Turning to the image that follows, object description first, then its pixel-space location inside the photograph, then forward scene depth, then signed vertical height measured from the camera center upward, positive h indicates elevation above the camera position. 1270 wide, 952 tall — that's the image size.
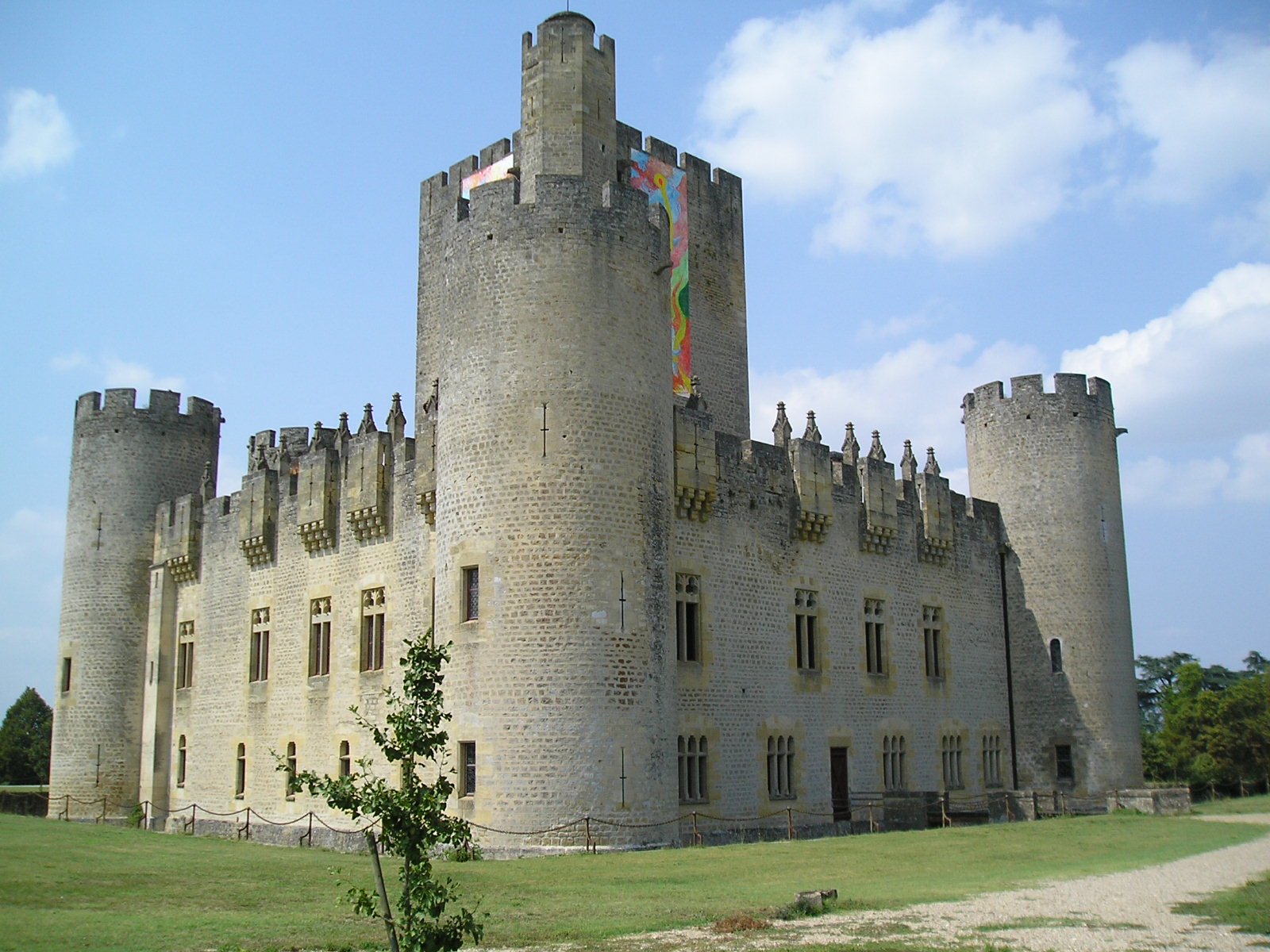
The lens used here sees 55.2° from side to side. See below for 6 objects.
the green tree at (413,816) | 9.12 -0.82
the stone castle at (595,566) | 21.52 +3.20
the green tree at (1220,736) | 43.19 -1.35
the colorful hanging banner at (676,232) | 32.41 +12.74
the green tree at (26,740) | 60.72 -1.41
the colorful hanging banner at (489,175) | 32.22 +14.25
